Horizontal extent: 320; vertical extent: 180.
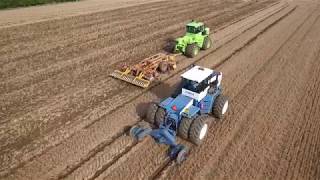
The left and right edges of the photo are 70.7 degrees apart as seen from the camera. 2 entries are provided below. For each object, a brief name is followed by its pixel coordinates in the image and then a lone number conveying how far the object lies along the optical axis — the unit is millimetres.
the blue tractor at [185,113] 6403
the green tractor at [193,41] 11646
